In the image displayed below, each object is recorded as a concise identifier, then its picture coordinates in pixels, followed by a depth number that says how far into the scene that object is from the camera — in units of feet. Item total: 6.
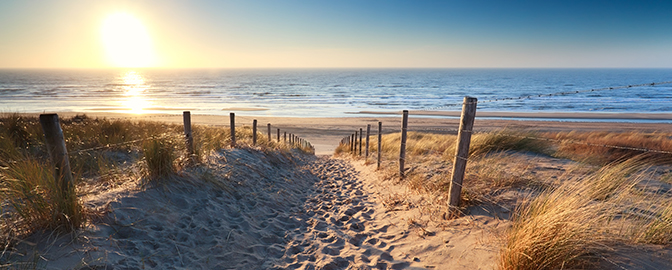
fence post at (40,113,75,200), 11.14
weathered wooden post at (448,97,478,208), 14.85
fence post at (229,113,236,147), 29.17
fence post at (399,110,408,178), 23.88
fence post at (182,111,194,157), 19.99
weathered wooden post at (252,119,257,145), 34.98
